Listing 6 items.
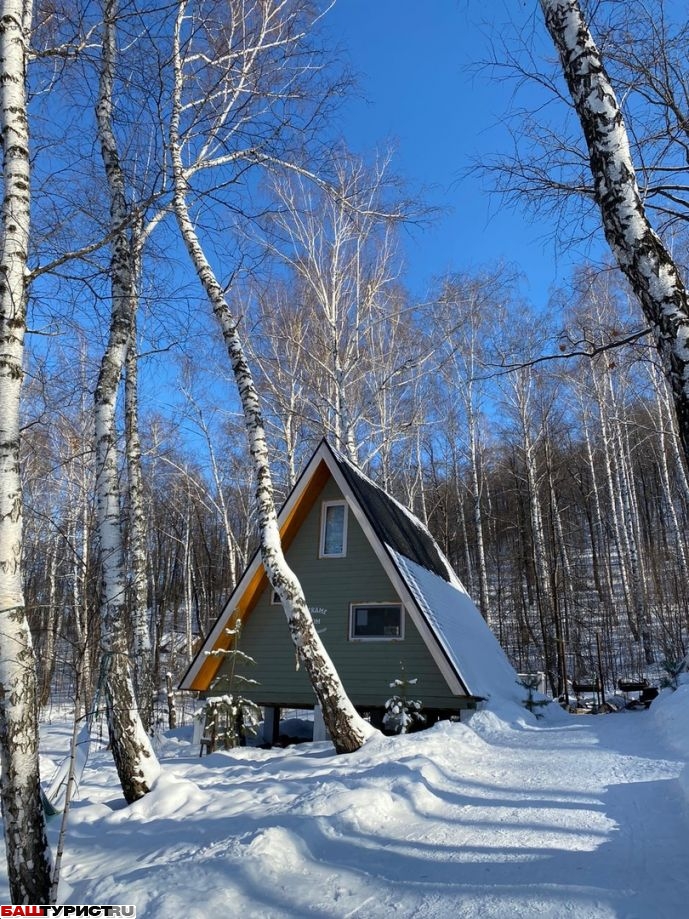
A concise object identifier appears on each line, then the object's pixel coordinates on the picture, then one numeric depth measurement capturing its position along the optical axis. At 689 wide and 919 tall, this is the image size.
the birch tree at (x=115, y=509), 5.67
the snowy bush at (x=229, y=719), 9.20
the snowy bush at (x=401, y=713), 9.14
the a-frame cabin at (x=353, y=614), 10.56
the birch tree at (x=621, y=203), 3.90
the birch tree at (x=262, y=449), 7.34
